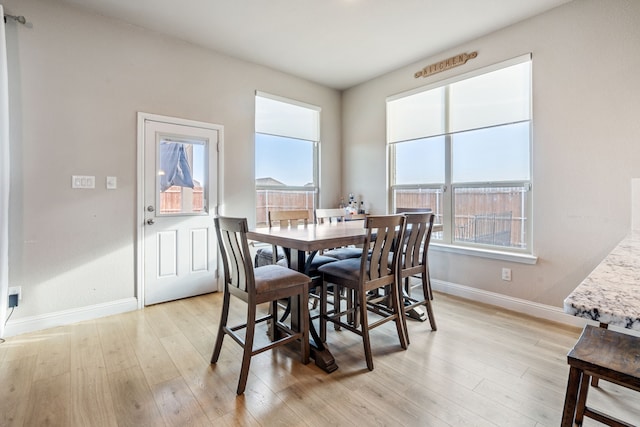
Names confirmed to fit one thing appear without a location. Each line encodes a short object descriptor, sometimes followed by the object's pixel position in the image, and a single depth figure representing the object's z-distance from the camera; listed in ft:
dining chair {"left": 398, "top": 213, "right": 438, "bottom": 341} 7.39
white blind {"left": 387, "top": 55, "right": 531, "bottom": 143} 9.70
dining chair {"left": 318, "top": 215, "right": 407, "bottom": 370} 6.33
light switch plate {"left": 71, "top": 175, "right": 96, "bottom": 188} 8.76
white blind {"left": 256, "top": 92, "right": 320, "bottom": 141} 12.78
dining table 5.97
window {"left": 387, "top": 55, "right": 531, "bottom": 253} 9.78
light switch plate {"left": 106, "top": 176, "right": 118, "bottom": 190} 9.35
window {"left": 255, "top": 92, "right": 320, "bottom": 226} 12.84
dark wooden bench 3.05
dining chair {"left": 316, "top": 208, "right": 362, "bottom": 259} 9.47
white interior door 10.09
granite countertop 1.95
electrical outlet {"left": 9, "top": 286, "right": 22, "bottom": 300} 7.91
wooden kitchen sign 10.71
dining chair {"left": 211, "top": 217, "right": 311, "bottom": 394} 5.56
